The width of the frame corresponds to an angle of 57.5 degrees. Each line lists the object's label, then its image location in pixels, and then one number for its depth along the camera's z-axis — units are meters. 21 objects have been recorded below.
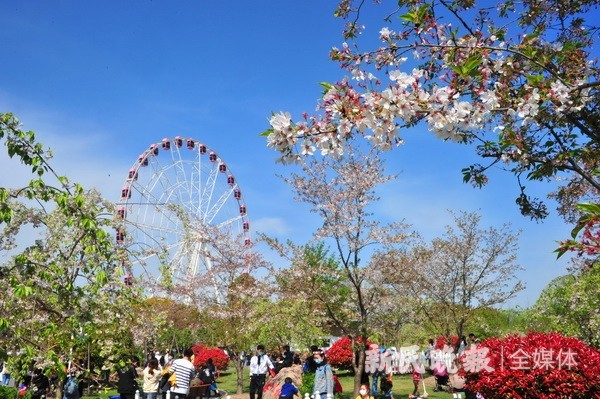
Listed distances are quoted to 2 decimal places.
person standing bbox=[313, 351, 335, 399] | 11.16
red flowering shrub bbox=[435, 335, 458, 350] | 26.61
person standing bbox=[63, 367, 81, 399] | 12.46
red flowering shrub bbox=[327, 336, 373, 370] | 27.27
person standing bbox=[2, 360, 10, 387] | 19.49
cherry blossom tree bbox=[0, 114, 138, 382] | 4.94
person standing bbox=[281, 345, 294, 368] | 18.91
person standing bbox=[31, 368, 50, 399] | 15.41
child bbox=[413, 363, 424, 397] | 17.45
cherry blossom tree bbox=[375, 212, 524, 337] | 20.11
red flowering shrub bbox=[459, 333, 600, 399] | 8.98
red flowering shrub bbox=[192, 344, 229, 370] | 29.04
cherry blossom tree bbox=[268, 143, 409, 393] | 15.87
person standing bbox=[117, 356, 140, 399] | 12.84
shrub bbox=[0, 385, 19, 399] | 13.51
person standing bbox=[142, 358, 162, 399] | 13.20
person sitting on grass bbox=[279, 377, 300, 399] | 12.43
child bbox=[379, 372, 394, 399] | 16.77
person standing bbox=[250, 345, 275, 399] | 16.08
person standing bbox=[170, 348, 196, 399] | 11.27
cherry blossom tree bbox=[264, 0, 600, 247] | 3.51
